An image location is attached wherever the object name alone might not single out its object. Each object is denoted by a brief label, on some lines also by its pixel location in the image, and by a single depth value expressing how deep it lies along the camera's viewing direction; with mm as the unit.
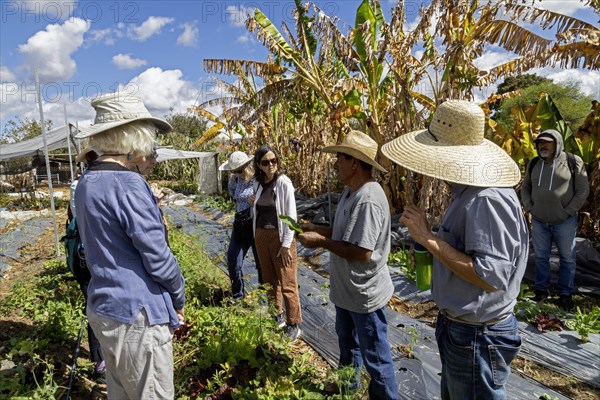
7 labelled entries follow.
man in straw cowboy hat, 2191
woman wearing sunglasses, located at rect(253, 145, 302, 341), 3475
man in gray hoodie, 4355
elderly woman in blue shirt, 1693
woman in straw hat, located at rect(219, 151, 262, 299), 4180
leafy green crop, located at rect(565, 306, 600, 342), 3611
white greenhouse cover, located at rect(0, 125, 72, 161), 12918
